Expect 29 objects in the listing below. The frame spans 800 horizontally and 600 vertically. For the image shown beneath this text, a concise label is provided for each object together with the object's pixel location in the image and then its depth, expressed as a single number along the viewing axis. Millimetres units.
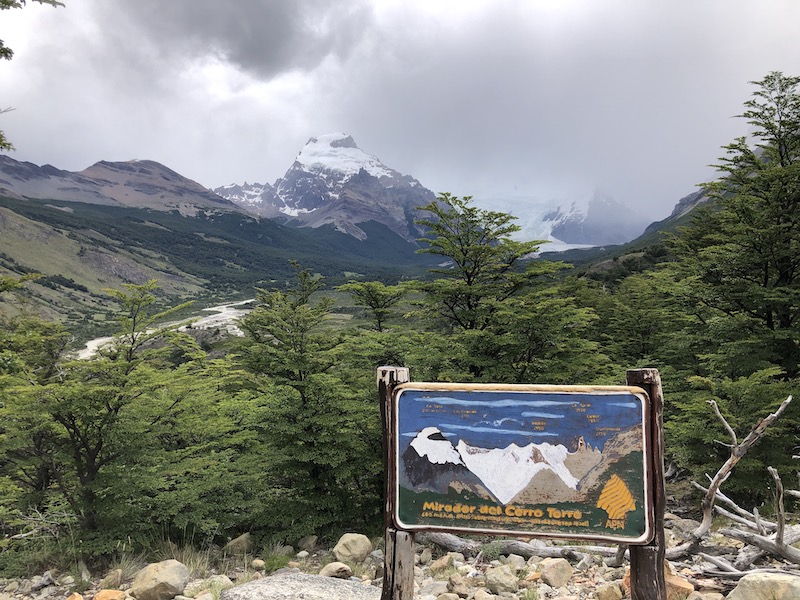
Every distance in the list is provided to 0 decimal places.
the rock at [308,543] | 9077
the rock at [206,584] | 5777
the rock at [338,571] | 6500
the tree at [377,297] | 15718
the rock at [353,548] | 7457
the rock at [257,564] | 7660
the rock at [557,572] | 5254
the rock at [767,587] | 3658
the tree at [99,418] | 8000
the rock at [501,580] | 5127
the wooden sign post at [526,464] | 3424
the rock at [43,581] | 7051
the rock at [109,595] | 5488
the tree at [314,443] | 9422
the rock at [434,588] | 5359
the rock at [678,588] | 4332
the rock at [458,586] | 5225
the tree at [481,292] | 10852
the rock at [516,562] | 6053
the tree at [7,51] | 8102
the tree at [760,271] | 10281
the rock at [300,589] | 4602
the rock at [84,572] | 7109
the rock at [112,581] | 6612
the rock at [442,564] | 6414
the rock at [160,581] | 5625
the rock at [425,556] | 7082
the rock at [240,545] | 8828
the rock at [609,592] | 4566
